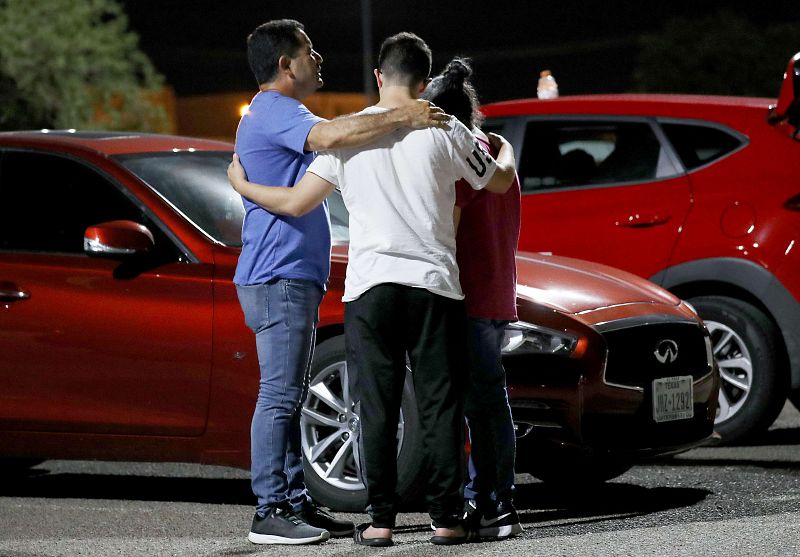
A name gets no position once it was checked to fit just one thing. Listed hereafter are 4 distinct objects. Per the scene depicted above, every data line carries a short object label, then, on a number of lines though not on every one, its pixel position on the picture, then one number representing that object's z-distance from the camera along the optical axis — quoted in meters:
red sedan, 12.34
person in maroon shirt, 11.16
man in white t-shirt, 10.50
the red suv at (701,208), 16.20
